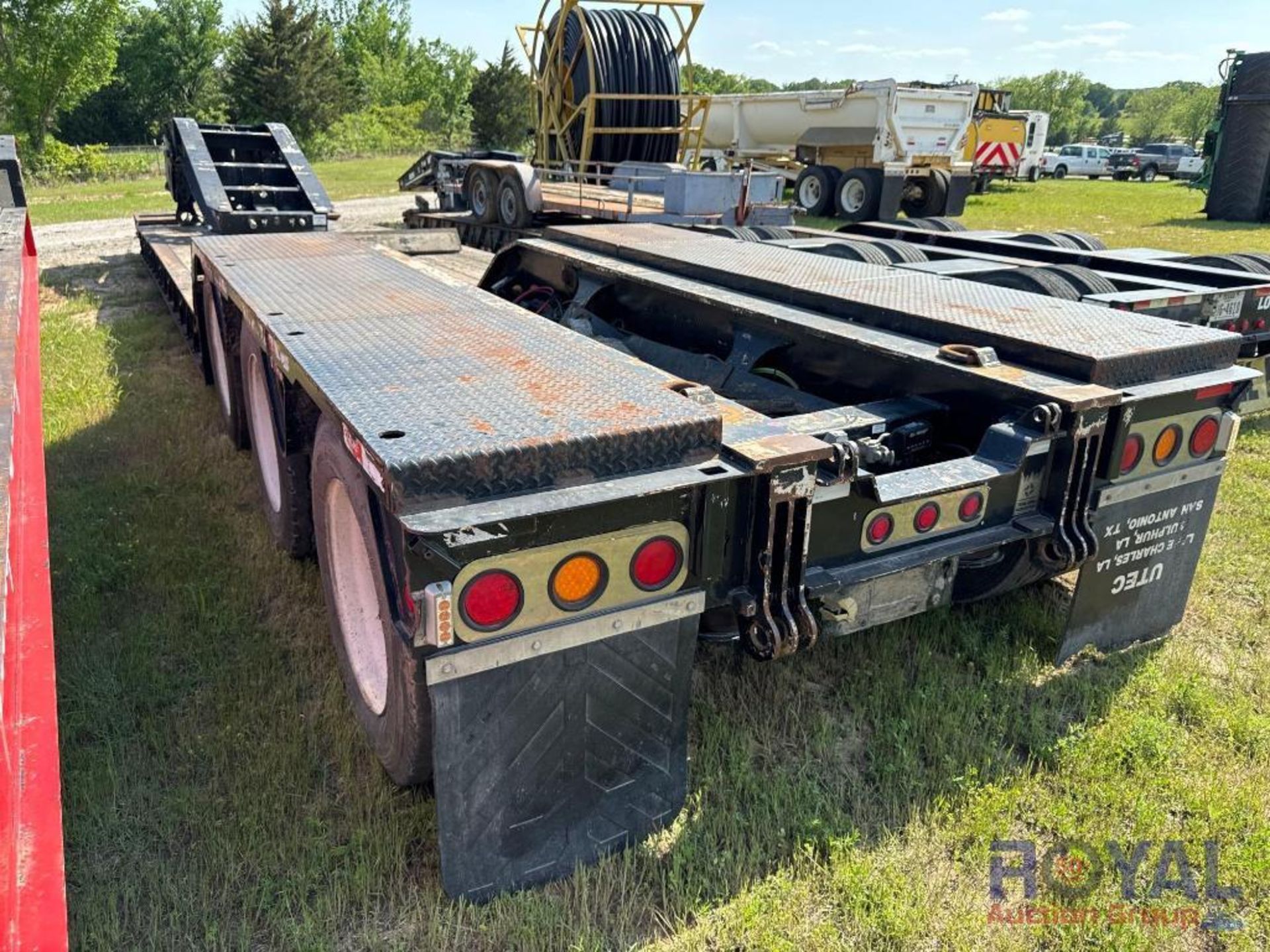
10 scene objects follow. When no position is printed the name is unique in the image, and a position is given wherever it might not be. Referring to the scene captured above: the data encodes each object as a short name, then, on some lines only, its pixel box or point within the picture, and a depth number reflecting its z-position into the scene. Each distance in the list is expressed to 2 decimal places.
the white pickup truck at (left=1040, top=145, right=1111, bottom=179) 35.50
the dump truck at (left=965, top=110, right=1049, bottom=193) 22.73
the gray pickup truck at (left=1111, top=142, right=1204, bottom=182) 34.00
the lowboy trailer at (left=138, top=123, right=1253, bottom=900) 2.01
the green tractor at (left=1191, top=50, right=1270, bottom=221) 16.23
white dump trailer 17.06
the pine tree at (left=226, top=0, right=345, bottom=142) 41.68
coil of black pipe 12.43
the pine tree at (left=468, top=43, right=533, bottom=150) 40.47
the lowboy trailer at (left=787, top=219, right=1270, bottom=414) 4.09
